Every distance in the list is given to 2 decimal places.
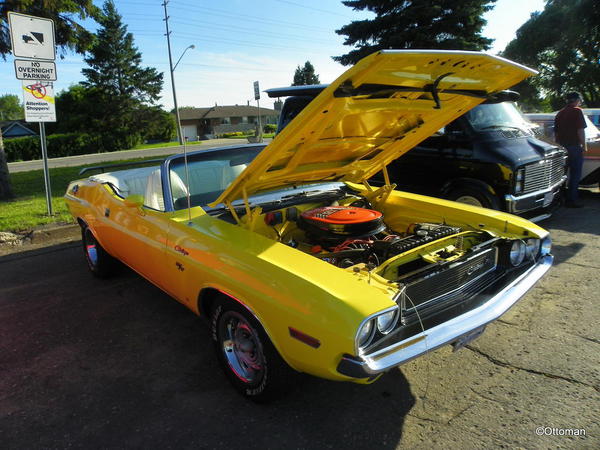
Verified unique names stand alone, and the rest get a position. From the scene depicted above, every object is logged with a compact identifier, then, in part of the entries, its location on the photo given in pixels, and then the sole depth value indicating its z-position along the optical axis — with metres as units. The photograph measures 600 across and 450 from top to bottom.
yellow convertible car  2.06
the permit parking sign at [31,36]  6.19
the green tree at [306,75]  69.50
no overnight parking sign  6.43
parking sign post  6.27
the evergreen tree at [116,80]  40.81
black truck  5.30
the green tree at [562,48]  28.22
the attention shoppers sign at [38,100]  6.65
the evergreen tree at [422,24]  18.45
